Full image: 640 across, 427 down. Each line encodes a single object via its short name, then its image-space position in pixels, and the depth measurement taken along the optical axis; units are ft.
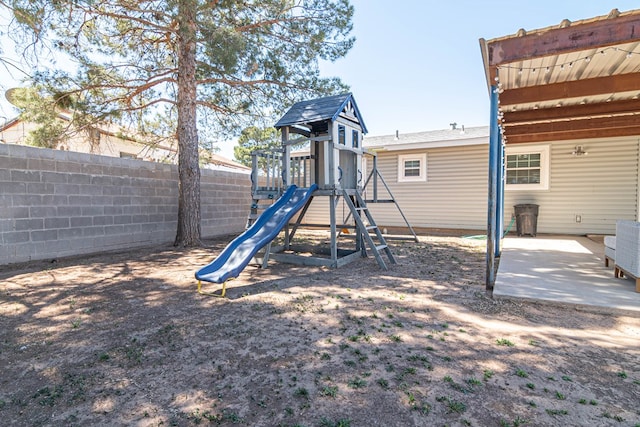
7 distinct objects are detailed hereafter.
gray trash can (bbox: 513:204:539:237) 27.53
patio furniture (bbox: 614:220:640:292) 11.22
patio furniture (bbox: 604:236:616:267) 14.10
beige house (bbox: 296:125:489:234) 30.68
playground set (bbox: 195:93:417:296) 15.25
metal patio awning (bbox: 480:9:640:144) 10.13
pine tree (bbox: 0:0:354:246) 19.45
